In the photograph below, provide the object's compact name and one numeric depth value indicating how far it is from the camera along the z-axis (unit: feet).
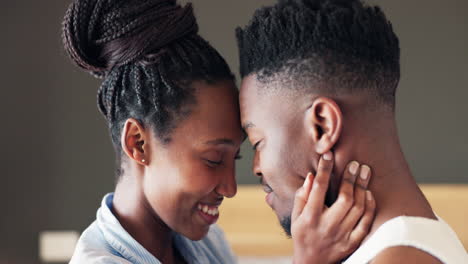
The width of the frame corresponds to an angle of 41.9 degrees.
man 3.29
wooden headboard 9.88
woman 4.31
